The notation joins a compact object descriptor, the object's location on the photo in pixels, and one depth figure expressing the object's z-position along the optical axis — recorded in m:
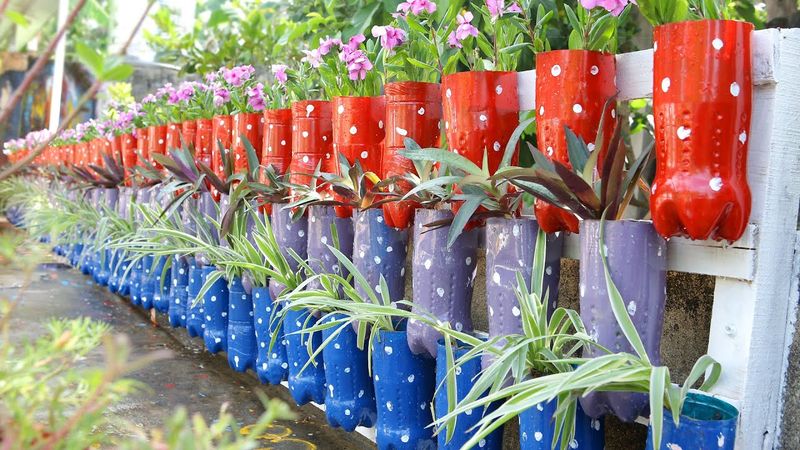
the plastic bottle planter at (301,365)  2.05
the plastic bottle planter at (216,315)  2.67
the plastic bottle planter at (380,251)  1.86
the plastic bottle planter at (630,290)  1.25
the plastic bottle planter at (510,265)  1.46
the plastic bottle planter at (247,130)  2.62
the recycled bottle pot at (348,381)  1.89
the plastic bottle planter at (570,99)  1.37
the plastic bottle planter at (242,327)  2.49
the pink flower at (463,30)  1.62
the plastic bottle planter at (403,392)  1.72
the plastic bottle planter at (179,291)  3.07
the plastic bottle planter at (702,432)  1.14
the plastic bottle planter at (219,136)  2.75
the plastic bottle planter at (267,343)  2.25
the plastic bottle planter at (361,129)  1.94
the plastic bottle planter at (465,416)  1.55
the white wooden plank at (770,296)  1.20
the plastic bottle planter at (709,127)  1.17
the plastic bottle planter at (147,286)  3.51
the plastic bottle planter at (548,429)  1.32
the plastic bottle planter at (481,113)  1.57
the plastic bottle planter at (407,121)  1.75
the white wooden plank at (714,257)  1.20
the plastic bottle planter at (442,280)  1.64
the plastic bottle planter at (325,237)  2.06
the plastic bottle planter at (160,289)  3.31
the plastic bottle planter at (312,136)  2.17
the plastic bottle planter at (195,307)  2.85
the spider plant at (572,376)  1.11
